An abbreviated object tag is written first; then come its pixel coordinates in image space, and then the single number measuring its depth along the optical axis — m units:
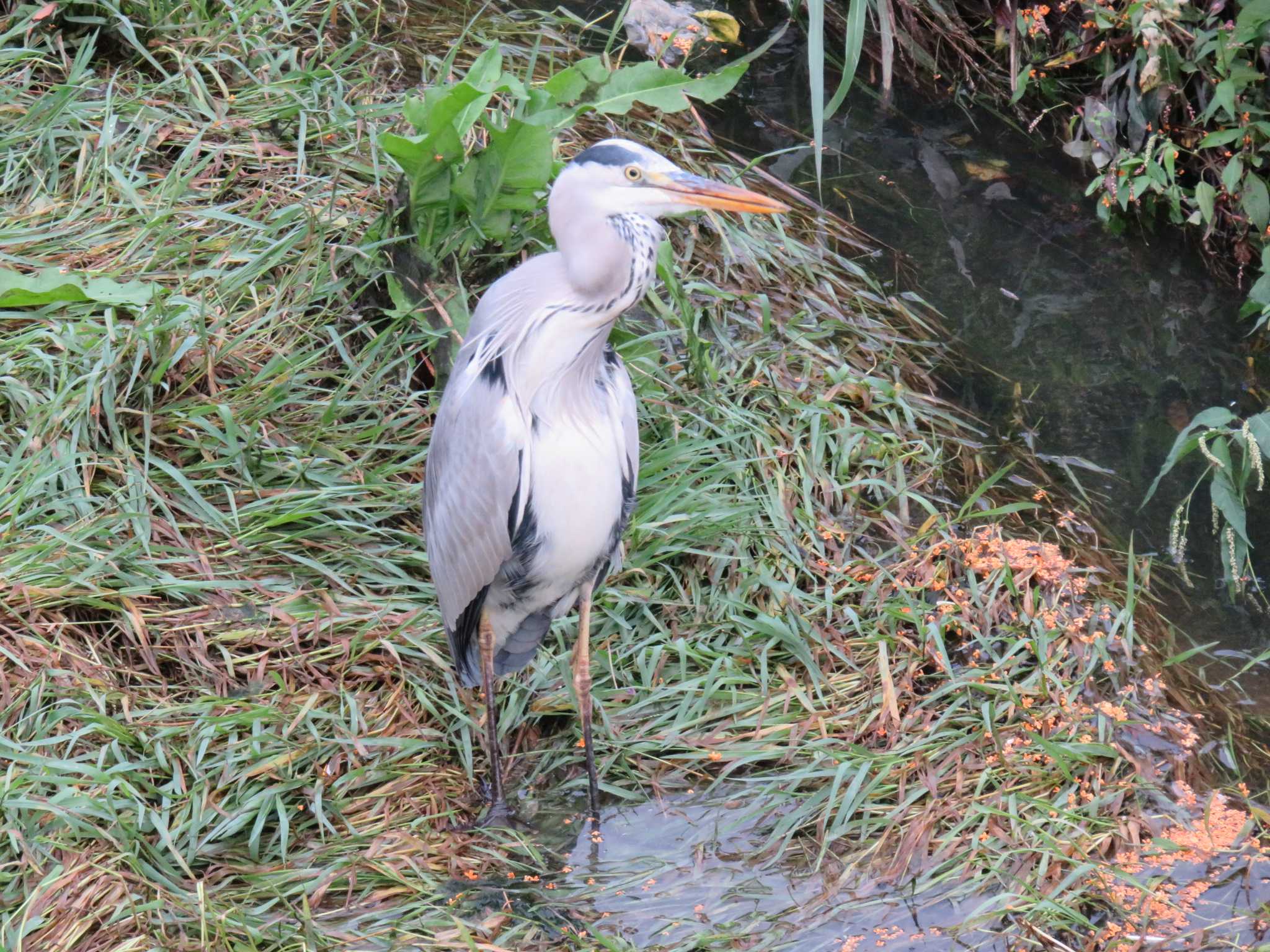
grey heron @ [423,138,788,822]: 5.61
